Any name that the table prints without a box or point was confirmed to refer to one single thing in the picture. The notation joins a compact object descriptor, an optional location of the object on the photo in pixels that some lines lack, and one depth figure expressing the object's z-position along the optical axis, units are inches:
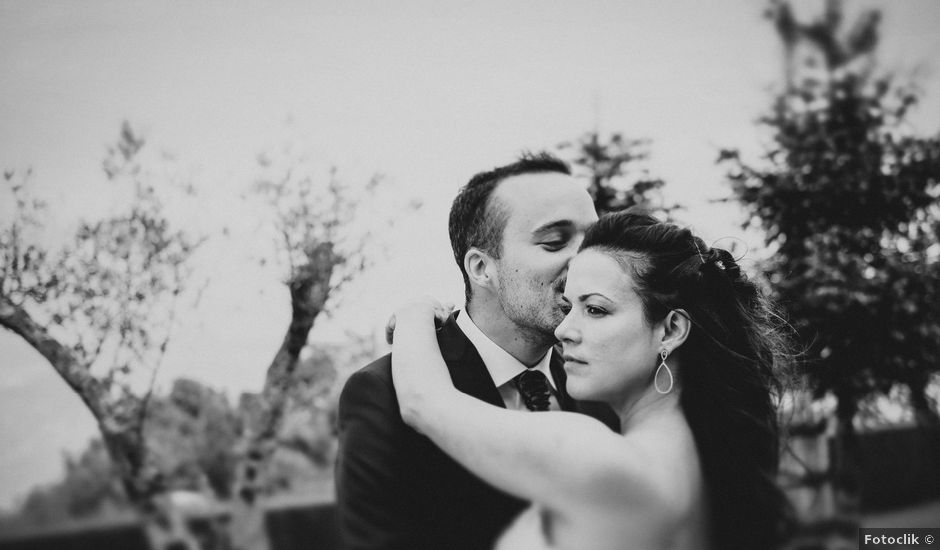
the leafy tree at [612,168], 244.8
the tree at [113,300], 175.2
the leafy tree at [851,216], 270.4
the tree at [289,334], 207.2
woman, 57.3
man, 71.4
